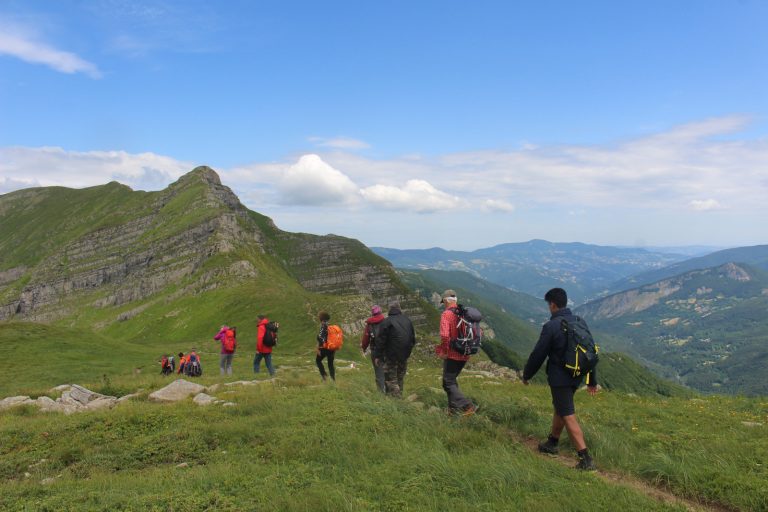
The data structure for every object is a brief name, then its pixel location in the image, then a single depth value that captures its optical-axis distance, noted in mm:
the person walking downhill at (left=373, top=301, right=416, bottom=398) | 14133
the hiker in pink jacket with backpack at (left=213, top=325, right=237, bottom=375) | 24891
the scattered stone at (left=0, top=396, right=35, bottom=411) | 15820
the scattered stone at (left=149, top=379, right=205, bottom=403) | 15485
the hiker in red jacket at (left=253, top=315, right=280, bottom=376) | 22583
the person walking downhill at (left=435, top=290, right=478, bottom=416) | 11594
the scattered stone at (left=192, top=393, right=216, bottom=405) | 14336
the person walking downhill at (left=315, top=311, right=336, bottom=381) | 18112
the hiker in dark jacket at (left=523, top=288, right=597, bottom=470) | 9398
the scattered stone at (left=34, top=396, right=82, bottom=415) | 14828
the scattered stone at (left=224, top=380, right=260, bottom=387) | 18681
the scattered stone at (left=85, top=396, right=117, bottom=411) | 15088
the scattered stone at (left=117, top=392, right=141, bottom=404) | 15920
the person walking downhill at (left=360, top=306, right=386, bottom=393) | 14914
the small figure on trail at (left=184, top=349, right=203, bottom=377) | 27000
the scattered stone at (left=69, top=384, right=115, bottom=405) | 17344
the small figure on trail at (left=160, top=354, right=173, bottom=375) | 29938
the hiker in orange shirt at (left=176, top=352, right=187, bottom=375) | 28250
